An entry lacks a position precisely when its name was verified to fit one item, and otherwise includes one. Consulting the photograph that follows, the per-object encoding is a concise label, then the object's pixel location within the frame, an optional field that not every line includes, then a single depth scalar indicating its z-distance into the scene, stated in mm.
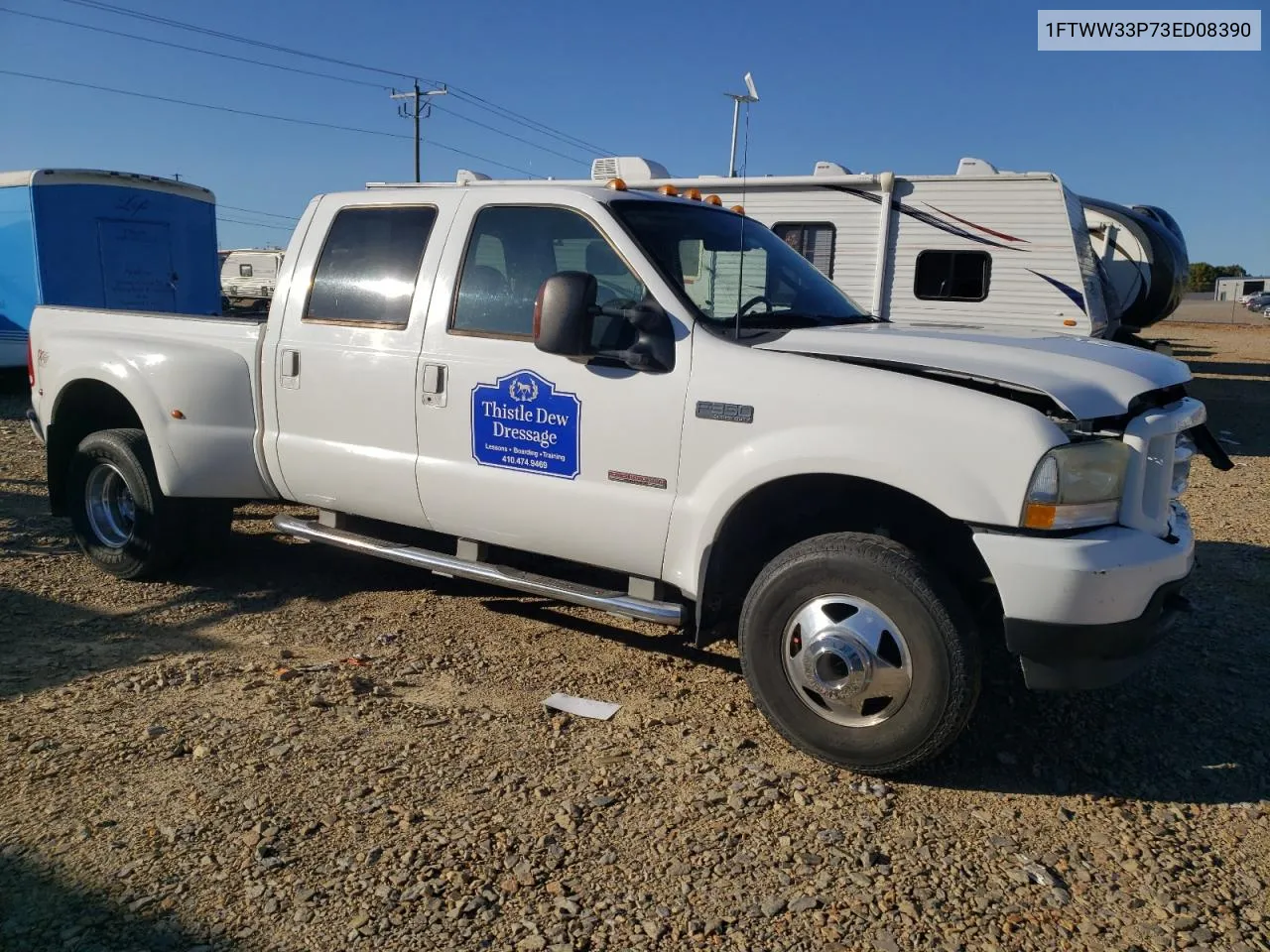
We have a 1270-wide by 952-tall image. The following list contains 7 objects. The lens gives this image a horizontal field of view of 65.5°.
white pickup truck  3143
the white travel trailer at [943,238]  10758
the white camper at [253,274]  29359
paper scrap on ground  3932
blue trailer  12727
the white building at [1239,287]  79188
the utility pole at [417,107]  42312
